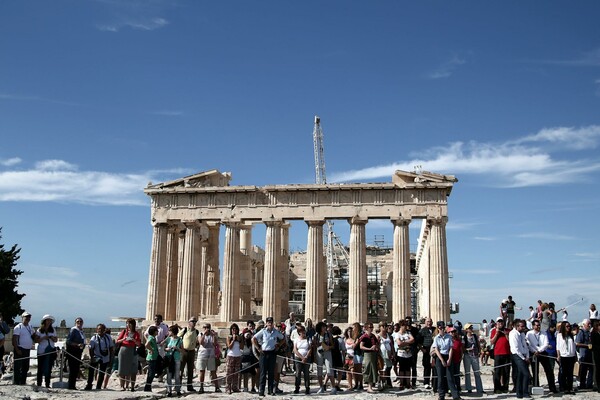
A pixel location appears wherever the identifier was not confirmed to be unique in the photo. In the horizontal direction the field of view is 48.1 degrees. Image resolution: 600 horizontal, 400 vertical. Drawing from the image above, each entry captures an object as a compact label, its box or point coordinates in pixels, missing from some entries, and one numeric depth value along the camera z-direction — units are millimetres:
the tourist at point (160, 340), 19594
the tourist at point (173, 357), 19406
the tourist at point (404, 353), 19766
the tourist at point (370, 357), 19312
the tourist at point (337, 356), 20061
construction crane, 65188
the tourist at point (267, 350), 18766
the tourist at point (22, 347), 18484
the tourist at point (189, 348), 19859
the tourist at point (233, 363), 19422
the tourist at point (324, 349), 19656
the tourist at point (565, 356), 18547
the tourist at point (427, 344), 20547
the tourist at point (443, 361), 17484
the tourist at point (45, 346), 18938
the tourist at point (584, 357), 19250
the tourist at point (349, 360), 20092
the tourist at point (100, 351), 19728
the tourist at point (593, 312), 24906
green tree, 46625
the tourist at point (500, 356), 18391
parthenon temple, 39656
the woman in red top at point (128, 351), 19234
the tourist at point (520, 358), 17656
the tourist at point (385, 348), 20141
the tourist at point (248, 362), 19969
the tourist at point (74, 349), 19000
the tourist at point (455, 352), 17719
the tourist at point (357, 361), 19891
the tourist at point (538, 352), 18469
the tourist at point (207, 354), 19938
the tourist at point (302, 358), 19453
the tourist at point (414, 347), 20208
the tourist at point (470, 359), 18750
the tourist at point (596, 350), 18344
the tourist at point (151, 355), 19172
